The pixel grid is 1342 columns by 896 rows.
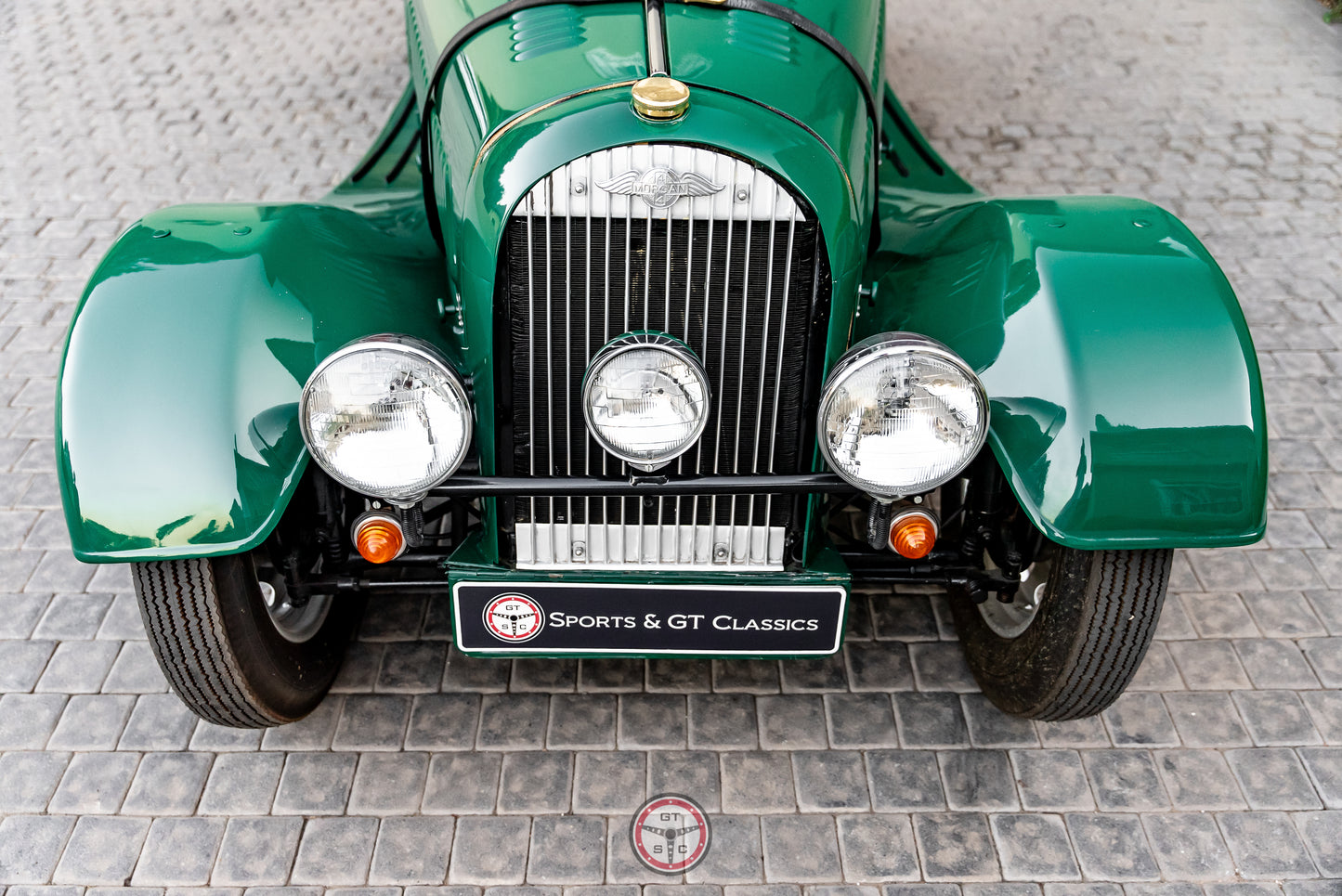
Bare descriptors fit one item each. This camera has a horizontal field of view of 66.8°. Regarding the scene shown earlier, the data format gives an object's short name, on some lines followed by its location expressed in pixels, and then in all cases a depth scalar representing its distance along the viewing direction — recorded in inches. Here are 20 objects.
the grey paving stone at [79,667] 110.7
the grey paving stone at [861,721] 105.9
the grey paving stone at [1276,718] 107.1
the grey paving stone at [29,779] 99.1
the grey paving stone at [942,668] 112.0
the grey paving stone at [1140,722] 106.9
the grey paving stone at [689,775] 100.3
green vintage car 81.4
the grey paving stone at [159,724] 105.1
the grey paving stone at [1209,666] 113.1
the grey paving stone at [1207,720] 106.9
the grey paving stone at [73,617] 116.5
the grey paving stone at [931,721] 106.2
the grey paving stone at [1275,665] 113.2
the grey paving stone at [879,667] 111.8
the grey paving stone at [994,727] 106.3
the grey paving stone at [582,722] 104.9
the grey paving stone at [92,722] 105.0
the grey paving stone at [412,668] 110.9
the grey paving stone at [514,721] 105.0
